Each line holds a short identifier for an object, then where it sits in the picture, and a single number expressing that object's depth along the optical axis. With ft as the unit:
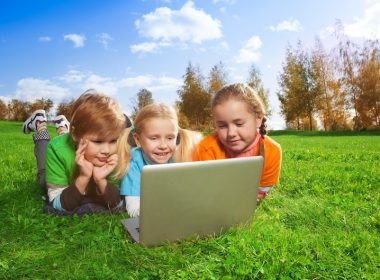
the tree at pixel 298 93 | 115.34
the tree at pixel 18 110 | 160.66
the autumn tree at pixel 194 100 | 132.57
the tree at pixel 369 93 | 110.52
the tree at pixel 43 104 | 136.02
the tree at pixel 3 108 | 174.25
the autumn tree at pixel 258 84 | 126.66
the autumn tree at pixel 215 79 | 134.21
